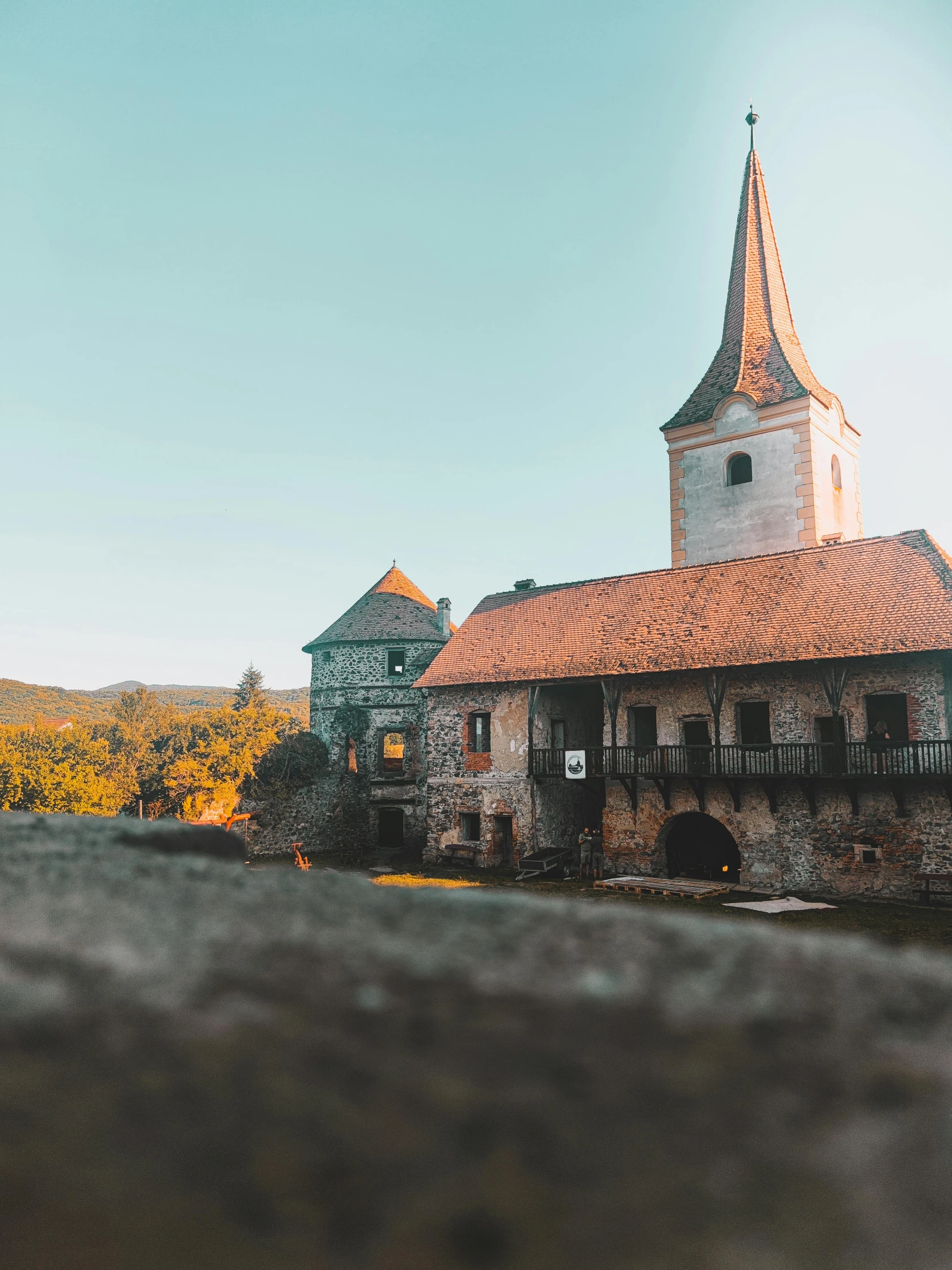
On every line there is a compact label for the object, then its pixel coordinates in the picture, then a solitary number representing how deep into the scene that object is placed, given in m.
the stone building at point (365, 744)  32.12
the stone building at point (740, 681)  18.50
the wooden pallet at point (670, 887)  18.73
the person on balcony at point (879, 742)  18.12
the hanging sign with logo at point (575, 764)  22.53
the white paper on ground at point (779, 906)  16.50
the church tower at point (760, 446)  27.08
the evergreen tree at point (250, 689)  78.12
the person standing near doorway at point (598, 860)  22.41
